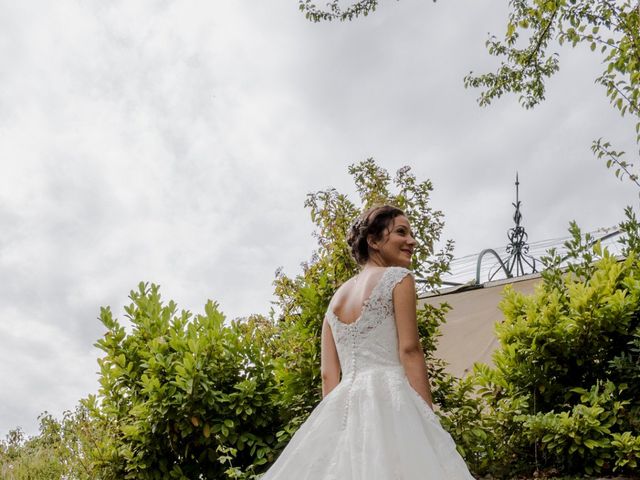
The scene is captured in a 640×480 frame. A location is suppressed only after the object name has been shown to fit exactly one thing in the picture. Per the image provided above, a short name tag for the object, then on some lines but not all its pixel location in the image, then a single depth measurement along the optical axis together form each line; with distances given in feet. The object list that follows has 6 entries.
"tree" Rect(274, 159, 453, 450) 17.78
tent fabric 28.43
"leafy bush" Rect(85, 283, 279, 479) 17.78
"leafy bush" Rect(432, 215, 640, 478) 19.03
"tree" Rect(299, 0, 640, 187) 23.21
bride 9.30
